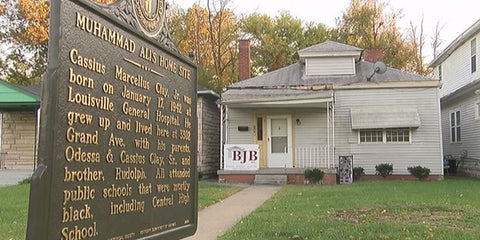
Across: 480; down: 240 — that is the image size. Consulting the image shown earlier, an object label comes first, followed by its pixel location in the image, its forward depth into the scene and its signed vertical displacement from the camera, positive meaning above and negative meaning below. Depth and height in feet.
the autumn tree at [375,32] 116.06 +30.76
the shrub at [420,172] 59.21 -2.61
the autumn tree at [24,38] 96.12 +24.31
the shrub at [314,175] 56.03 -2.86
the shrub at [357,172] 60.12 -2.75
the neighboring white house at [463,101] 65.26 +7.93
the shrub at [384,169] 60.44 -2.28
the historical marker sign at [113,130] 7.75 +0.43
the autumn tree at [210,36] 110.32 +28.26
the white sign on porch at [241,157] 58.70 -0.72
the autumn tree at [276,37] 120.37 +30.51
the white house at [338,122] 60.39 +4.08
